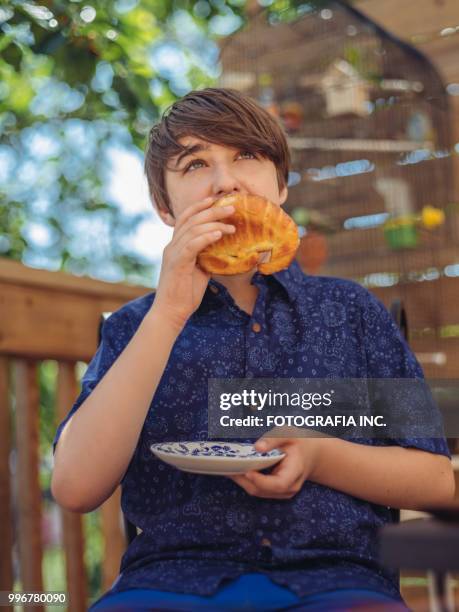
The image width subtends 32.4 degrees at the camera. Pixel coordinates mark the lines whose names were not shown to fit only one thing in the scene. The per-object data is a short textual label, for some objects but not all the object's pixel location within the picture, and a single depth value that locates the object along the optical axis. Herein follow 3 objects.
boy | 1.19
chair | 0.67
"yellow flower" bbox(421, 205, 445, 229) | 3.17
